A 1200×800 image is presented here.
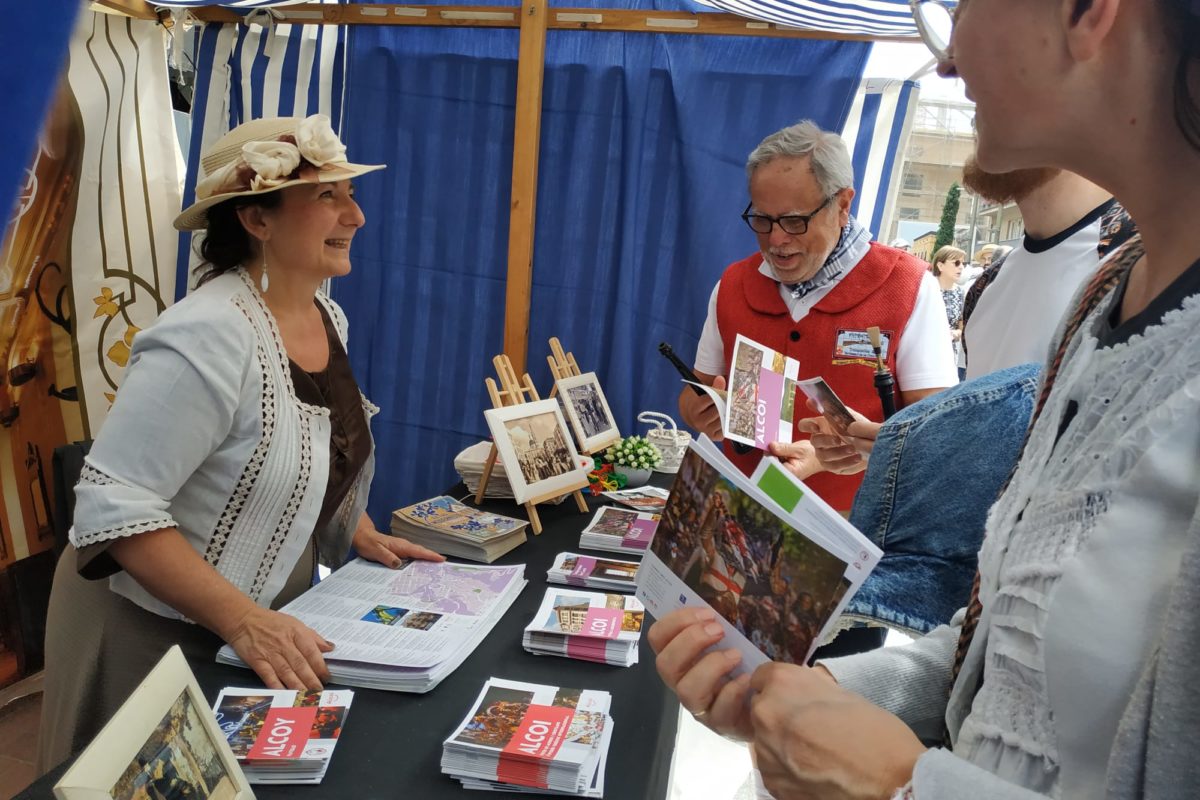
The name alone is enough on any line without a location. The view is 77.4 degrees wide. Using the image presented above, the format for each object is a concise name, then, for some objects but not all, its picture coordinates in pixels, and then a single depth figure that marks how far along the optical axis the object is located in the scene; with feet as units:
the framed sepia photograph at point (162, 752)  2.34
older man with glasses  7.31
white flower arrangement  8.75
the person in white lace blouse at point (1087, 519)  1.64
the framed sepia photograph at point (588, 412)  8.46
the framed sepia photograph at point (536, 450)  7.13
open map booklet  4.30
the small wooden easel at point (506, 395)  7.69
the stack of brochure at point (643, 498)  7.96
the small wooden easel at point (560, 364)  8.64
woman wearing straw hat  4.49
